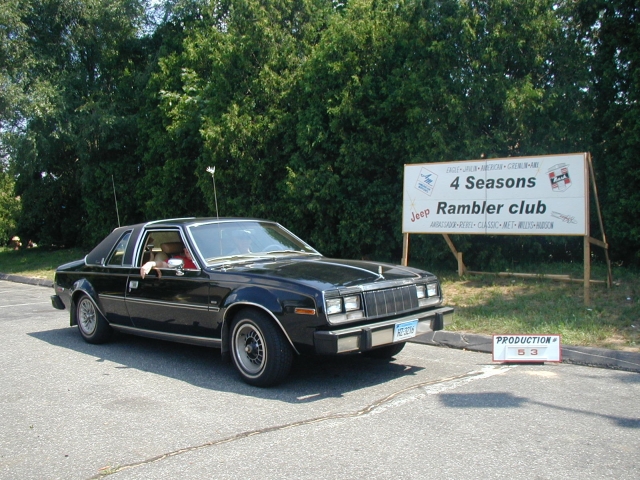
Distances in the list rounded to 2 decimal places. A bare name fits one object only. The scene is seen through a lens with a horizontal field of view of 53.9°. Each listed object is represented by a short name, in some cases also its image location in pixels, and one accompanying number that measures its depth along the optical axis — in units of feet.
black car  18.37
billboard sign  29.99
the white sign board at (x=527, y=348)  21.74
